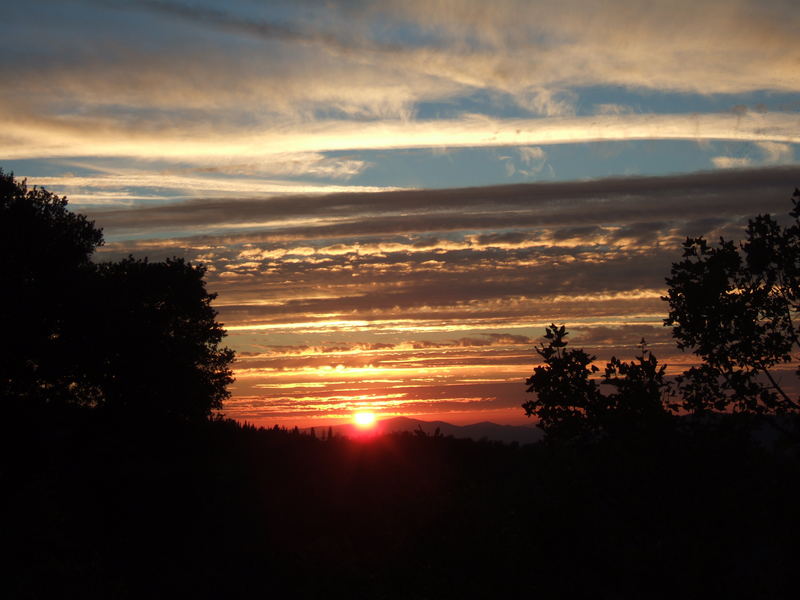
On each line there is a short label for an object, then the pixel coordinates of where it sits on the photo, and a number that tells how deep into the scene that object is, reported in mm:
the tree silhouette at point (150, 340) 35094
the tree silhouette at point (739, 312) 16922
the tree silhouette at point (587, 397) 13625
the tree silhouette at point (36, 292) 32031
